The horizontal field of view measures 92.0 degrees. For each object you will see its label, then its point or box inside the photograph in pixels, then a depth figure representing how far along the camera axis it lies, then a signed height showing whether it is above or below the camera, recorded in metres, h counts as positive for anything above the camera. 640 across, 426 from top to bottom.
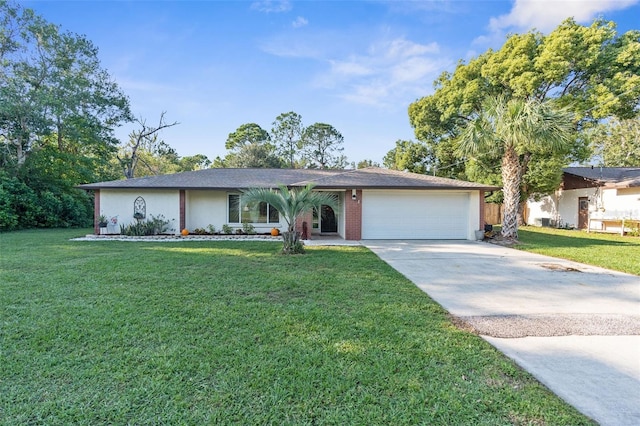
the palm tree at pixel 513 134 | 10.64 +2.86
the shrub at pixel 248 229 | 14.09 -0.76
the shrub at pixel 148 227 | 13.27 -0.66
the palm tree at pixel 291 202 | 9.30 +0.32
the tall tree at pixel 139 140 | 27.83 +7.18
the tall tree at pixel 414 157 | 22.70 +4.14
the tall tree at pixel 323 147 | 41.44 +8.98
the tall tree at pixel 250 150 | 36.41 +7.79
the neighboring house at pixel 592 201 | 16.72 +0.78
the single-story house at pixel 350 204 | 13.09 +0.38
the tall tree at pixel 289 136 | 41.25 +10.33
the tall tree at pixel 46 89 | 18.19 +7.89
